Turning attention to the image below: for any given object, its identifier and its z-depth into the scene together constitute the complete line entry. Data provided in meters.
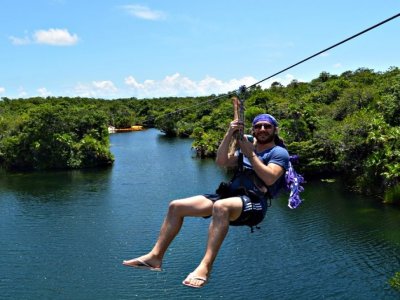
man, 5.47
